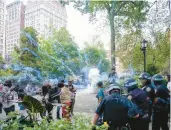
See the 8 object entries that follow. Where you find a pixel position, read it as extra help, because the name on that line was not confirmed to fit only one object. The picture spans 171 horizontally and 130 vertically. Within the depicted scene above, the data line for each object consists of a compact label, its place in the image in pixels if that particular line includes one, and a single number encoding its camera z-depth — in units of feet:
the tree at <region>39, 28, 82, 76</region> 95.35
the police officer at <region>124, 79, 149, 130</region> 13.06
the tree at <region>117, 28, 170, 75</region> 28.78
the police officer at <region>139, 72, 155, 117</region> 17.52
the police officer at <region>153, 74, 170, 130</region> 16.63
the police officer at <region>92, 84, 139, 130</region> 11.13
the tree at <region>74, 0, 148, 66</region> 49.05
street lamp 37.57
